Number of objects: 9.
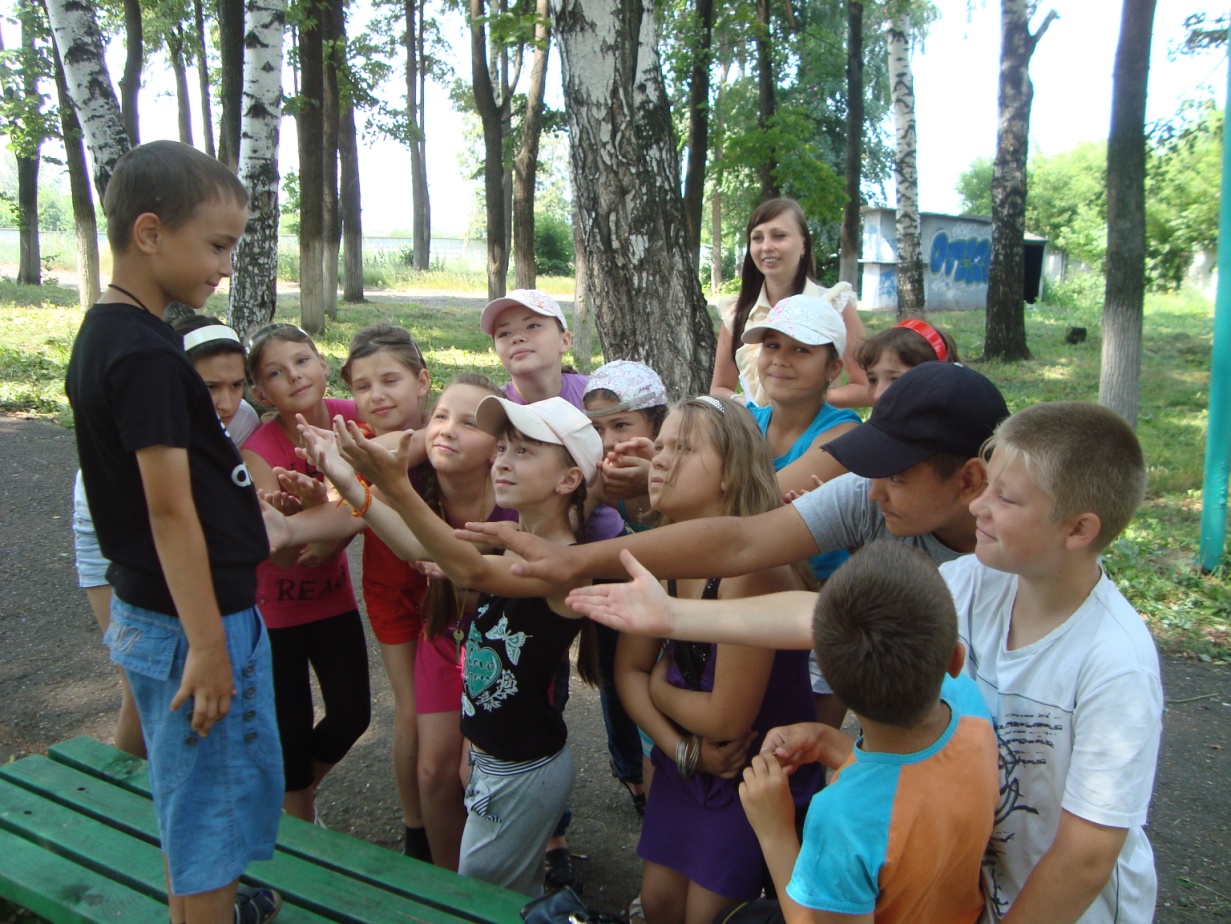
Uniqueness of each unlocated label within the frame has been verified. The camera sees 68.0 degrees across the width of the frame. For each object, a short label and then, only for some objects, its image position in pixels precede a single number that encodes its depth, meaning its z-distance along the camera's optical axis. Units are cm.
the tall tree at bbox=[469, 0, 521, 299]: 1349
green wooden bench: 218
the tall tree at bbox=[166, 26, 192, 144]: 2402
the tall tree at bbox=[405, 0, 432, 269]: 2491
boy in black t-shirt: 179
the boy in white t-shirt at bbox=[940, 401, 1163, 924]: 147
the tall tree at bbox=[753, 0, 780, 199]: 1326
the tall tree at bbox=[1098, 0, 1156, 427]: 647
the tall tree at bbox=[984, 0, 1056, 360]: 1261
